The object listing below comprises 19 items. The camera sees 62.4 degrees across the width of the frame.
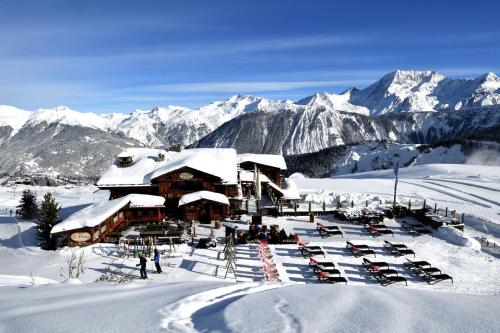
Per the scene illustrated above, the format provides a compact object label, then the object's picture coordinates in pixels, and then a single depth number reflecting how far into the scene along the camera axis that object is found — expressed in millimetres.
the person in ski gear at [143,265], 21391
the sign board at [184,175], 37812
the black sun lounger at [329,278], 21609
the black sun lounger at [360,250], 26609
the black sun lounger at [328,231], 31125
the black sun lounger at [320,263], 23483
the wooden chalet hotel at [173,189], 35656
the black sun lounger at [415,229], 32169
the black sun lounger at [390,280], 21688
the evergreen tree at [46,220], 29641
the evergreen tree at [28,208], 46344
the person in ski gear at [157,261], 22531
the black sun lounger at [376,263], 23442
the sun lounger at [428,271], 22675
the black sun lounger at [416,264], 23614
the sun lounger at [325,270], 22500
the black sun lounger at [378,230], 31547
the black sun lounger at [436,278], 22000
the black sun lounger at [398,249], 26750
